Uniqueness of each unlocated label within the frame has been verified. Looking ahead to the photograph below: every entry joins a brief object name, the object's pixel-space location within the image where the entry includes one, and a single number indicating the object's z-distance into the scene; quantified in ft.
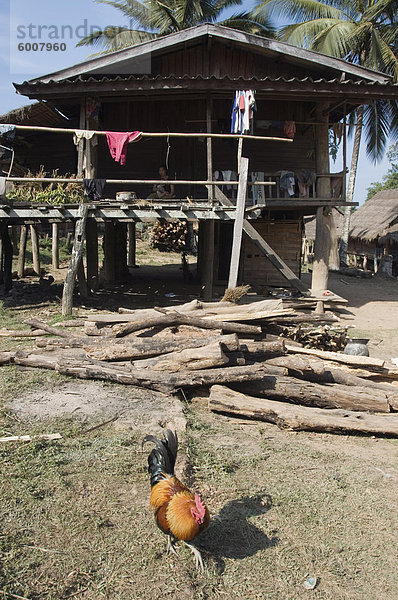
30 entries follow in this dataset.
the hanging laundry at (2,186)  38.40
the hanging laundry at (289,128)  48.44
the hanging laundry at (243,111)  41.73
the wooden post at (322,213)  48.16
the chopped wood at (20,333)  31.17
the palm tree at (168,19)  83.35
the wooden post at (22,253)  60.44
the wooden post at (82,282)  48.16
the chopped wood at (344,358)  24.61
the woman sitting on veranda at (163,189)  46.55
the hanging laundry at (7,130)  38.29
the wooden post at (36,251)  62.90
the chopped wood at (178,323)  25.30
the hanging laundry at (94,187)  40.42
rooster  12.30
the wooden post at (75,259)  39.29
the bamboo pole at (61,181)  38.75
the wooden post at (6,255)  49.97
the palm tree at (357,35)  73.65
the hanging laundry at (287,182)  47.11
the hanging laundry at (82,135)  39.40
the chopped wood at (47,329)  28.52
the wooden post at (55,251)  65.01
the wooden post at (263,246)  41.55
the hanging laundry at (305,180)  47.75
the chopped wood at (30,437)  17.57
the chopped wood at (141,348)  24.13
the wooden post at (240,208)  39.37
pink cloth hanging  40.37
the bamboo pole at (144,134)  37.24
